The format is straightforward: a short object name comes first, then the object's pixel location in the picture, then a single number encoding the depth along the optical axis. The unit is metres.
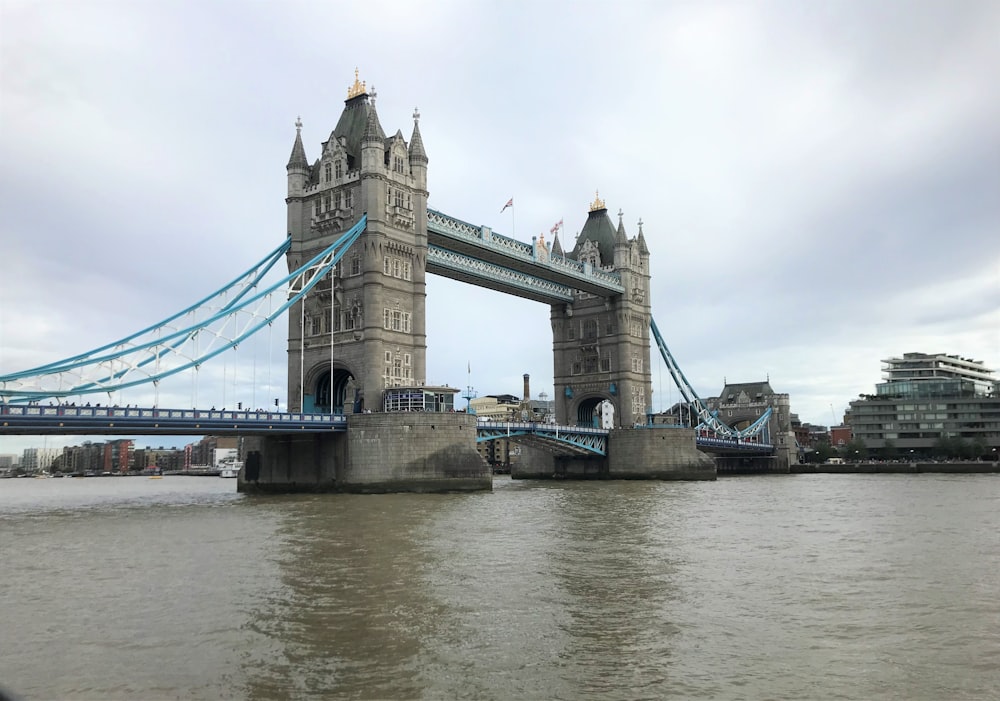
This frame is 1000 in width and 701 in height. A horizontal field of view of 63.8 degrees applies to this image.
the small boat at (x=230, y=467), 159.85
